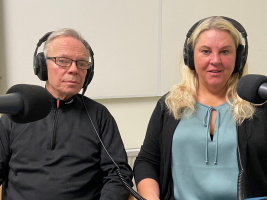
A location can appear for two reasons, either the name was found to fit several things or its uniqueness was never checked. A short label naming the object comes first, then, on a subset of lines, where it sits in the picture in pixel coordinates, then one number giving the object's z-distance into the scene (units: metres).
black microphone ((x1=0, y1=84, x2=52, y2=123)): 0.57
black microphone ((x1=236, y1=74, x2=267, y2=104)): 0.68
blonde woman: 1.43
